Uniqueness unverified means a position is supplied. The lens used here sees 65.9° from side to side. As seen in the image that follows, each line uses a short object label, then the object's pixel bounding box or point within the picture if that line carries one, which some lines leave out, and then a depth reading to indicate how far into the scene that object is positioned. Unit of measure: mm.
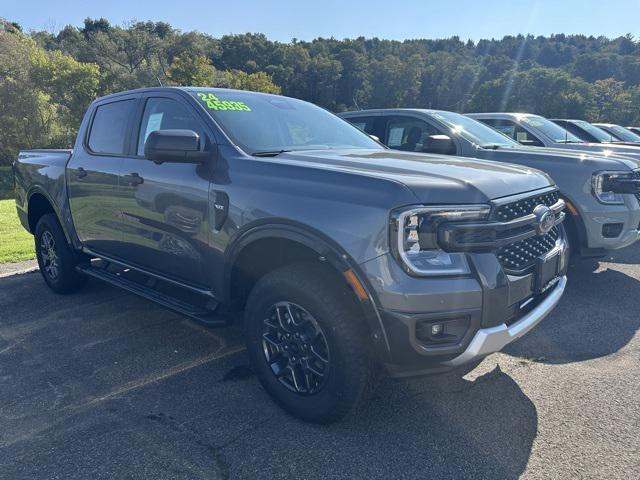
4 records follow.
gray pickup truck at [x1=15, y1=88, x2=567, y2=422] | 2375
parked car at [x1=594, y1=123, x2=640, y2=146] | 13159
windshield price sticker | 3525
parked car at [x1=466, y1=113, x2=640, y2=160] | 7500
